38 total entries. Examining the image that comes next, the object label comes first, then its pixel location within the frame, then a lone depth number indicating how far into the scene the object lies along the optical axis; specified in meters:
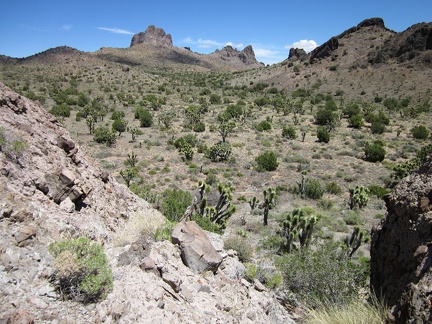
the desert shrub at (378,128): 32.74
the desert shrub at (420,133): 30.77
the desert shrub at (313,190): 18.62
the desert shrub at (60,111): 32.02
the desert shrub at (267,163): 22.75
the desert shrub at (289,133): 30.52
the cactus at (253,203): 16.42
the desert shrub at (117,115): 33.31
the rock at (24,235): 4.64
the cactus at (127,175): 18.53
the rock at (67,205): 6.42
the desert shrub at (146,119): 32.17
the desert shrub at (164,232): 6.59
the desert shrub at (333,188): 19.47
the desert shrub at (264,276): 6.98
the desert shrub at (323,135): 29.47
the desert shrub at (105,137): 25.97
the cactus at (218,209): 12.38
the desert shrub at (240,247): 8.43
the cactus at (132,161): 21.75
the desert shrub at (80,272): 4.35
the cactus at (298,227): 11.45
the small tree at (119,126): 29.30
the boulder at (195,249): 6.23
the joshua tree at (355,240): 11.15
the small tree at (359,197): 16.81
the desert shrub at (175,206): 11.63
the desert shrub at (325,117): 35.53
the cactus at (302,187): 18.84
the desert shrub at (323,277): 6.42
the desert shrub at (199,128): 31.17
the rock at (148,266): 5.31
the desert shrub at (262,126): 32.50
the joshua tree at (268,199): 14.77
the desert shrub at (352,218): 15.31
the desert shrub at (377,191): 18.94
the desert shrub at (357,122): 34.97
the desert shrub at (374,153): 24.95
